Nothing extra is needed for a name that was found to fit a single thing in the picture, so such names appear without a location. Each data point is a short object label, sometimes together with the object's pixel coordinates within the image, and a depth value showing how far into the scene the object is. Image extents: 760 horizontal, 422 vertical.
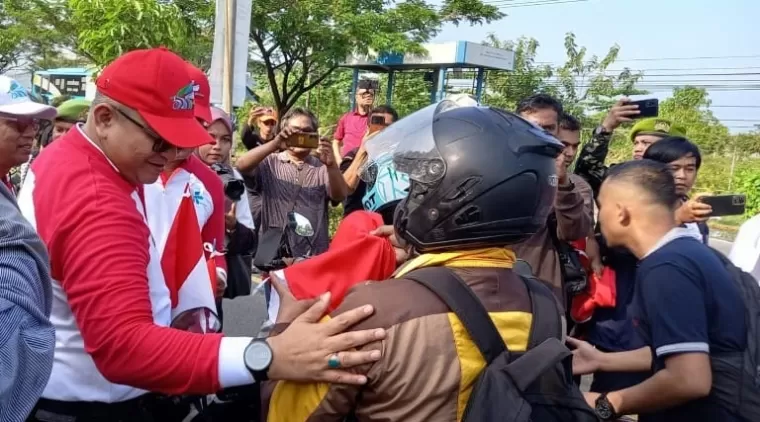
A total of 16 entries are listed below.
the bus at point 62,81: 22.66
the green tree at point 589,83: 26.50
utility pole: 5.93
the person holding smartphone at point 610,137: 3.96
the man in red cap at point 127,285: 1.51
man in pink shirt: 7.53
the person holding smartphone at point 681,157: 3.66
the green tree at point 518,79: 25.47
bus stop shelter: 16.34
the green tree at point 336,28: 14.82
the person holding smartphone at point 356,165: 5.02
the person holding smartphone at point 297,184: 4.83
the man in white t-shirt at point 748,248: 3.04
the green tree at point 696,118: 27.45
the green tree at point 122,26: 8.05
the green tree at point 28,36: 16.65
